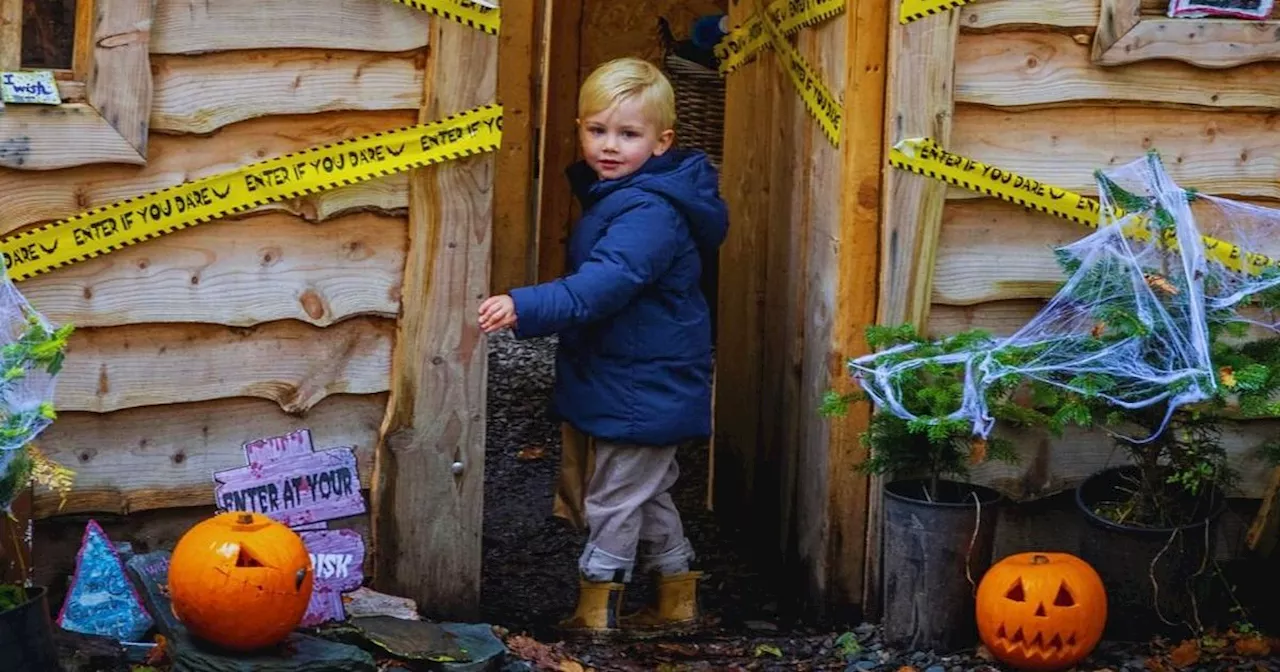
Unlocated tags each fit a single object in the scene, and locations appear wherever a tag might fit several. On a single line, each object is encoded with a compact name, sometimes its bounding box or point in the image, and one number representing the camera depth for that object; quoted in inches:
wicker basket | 319.0
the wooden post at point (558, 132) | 340.5
